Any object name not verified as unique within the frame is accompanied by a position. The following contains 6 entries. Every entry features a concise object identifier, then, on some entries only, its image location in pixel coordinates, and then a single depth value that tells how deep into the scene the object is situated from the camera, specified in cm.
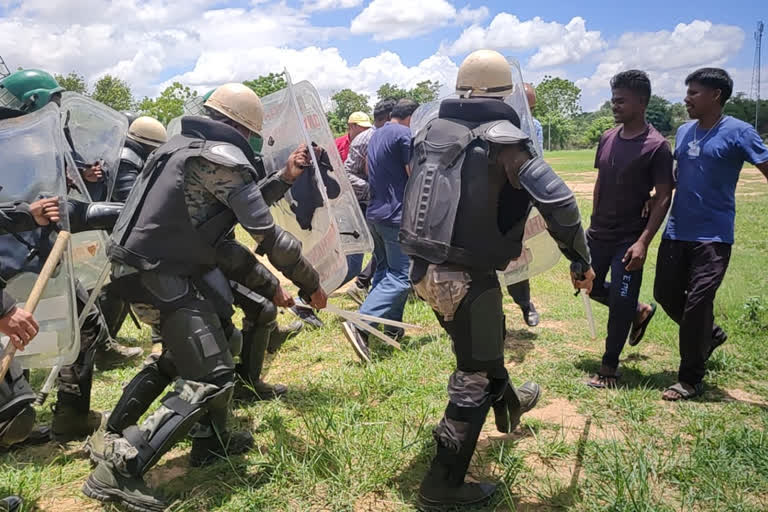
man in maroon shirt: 370
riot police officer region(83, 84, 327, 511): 253
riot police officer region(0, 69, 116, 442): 323
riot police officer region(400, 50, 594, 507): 250
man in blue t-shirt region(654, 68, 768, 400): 358
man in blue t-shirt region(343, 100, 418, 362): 463
